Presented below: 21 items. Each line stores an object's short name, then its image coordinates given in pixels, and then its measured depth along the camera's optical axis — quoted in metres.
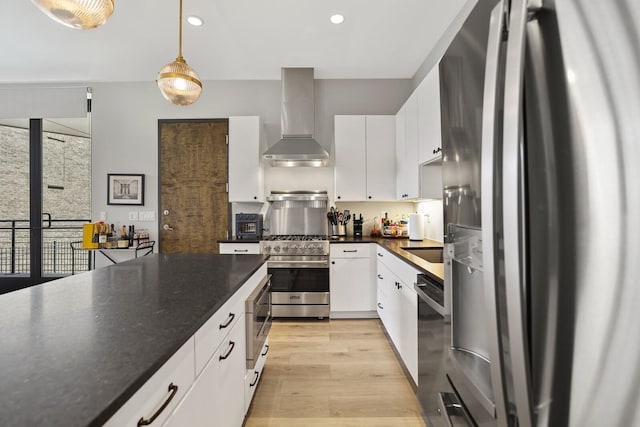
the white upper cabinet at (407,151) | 2.75
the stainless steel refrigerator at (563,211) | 0.37
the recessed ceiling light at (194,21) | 2.62
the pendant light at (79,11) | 1.20
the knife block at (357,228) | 3.64
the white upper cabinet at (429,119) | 2.20
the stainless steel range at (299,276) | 3.18
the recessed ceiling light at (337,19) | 2.59
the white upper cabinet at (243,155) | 3.49
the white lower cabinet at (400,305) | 1.85
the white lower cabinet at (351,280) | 3.21
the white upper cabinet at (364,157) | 3.47
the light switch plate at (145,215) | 3.82
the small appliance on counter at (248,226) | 3.49
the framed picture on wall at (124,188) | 3.81
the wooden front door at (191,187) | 3.79
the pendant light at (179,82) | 1.84
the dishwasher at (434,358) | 1.02
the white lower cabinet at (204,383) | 0.66
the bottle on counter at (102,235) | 3.44
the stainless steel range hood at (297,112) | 3.50
